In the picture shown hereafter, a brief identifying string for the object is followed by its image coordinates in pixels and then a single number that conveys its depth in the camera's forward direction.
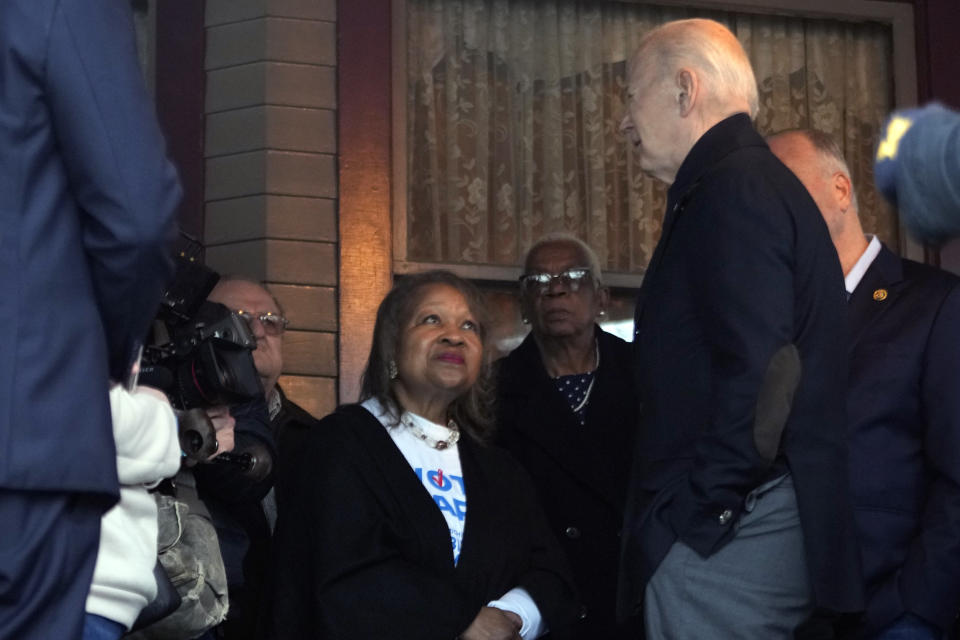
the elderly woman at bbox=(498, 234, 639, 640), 4.82
